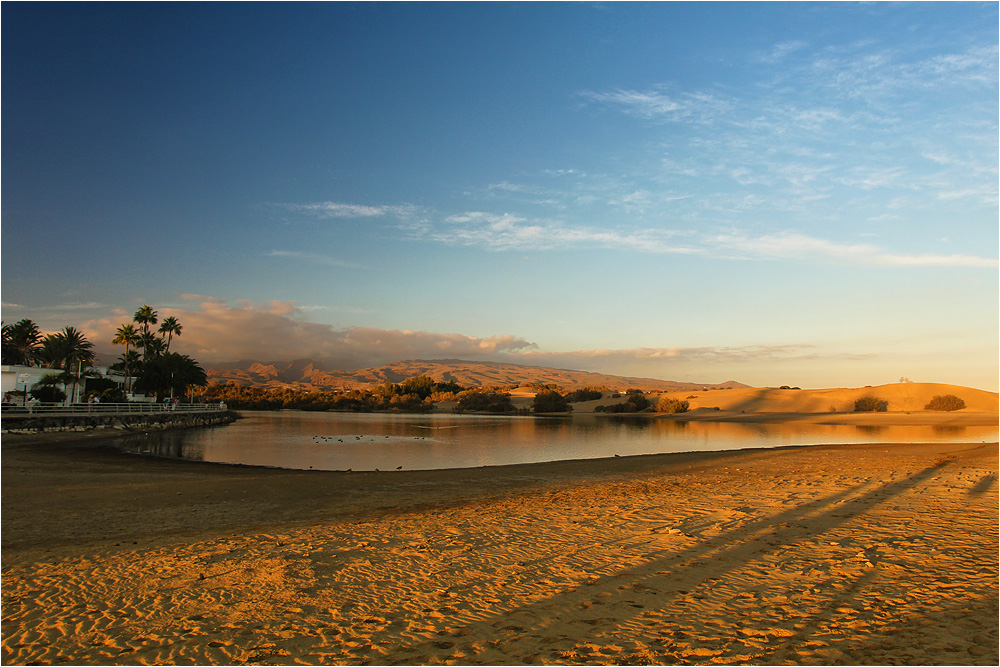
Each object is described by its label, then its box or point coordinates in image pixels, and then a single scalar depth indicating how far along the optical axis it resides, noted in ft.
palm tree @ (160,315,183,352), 270.67
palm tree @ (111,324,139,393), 231.09
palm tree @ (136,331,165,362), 248.30
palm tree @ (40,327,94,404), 231.30
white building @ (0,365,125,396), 179.93
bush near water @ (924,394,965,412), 241.14
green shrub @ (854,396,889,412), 263.90
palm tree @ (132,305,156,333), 244.22
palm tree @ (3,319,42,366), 246.27
